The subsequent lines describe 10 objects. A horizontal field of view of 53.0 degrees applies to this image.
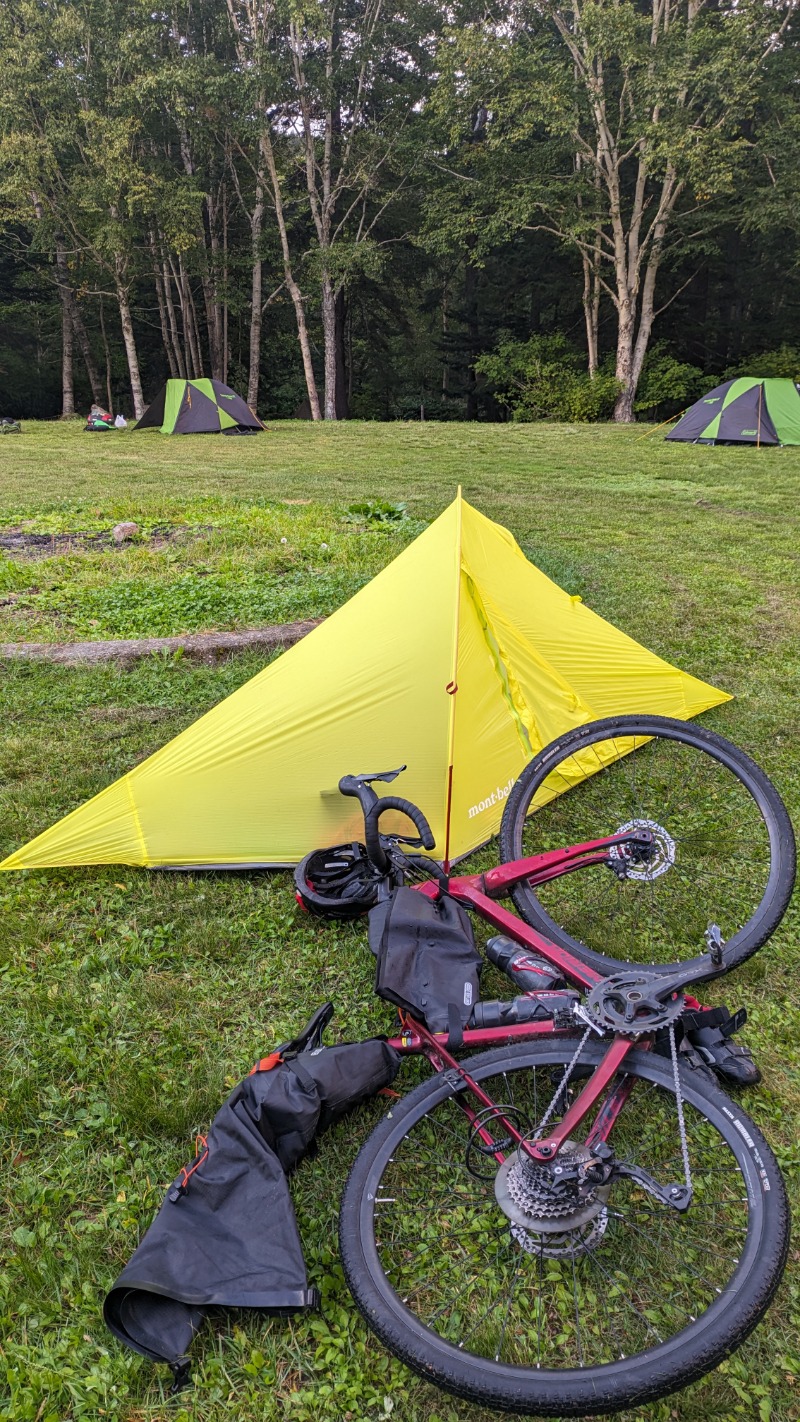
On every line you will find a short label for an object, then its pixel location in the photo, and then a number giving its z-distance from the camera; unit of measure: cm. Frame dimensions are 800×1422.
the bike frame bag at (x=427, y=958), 227
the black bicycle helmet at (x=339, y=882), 292
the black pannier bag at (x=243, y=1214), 169
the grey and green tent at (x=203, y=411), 1900
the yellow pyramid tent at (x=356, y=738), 320
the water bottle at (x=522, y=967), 235
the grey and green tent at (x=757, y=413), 1528
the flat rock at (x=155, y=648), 522
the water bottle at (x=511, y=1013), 219
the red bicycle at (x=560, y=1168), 151
